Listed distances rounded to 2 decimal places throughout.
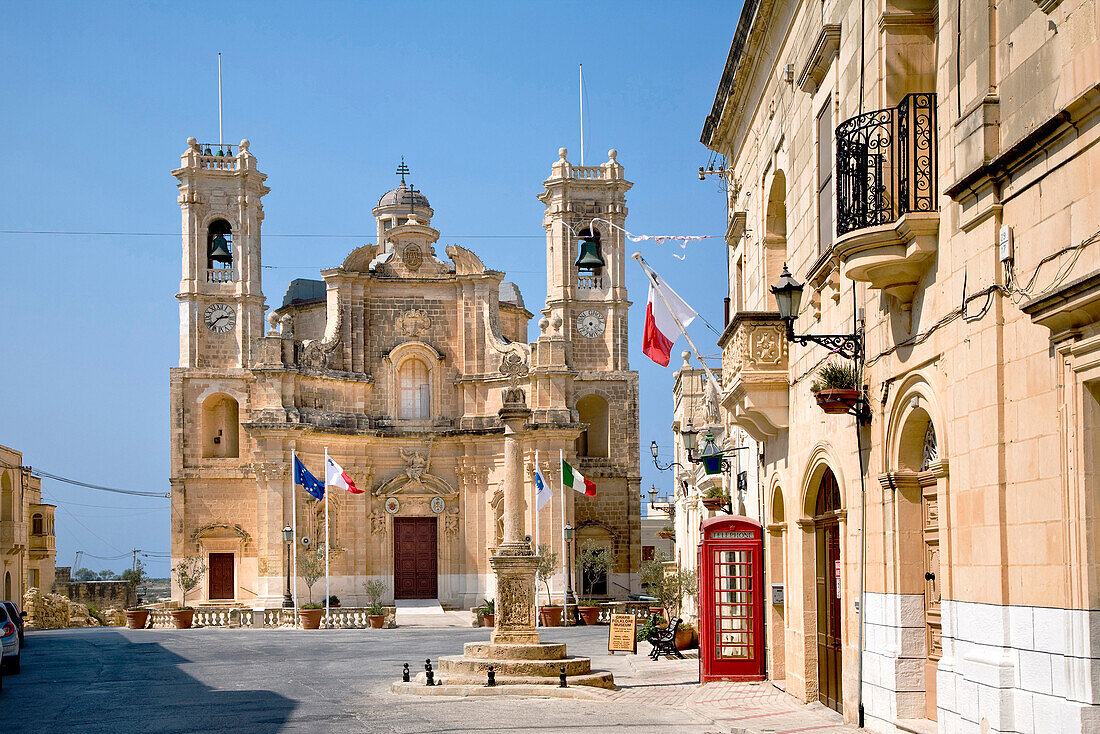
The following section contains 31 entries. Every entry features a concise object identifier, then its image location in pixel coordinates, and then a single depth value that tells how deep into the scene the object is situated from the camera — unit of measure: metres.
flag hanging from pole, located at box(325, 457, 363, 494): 40.81
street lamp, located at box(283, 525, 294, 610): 42.28
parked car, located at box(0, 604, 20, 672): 23.16
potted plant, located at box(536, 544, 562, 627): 39.84
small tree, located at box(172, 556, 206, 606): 46.69
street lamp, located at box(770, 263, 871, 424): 12.95
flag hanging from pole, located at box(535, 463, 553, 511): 39.69
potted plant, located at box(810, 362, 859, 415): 12.84
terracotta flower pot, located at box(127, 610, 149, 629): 41.81
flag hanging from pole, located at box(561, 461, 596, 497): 39.58
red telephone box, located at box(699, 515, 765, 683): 18.95
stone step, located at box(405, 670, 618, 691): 19.11
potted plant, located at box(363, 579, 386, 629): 39.78
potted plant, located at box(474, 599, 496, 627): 39.69
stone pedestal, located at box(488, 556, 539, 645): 20.81
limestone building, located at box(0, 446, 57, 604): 53.69
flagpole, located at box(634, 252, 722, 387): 21.70
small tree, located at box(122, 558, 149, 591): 62.09
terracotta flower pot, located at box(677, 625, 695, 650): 25.91
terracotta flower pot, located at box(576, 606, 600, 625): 41.19
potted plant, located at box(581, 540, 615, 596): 47.22
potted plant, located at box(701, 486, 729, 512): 23.91
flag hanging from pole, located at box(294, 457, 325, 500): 41.03
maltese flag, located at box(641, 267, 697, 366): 22.30
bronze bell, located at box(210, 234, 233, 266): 50.12
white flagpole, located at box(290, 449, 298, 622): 42.38
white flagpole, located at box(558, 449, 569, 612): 42.03
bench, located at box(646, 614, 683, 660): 24.48
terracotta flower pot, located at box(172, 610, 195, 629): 41.19
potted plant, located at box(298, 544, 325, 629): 39.12
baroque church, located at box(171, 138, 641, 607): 46.78
